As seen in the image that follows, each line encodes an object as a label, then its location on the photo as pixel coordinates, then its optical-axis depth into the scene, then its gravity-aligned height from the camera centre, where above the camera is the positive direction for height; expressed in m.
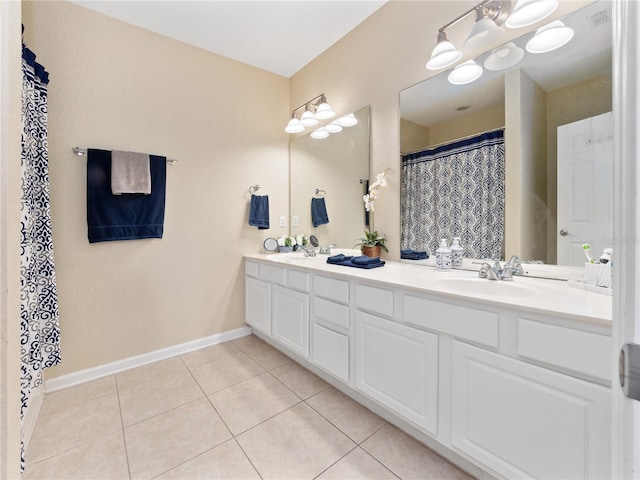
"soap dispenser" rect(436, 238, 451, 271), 1.73 -0.11
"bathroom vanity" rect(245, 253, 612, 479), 0.89 -0.50
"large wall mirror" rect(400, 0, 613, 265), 1.25 +0.52
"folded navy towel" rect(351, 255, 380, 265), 1.82 -0.13
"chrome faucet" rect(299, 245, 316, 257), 2.60 -0.11
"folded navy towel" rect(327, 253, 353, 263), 2.01 -0.13
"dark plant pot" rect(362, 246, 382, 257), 2.06 -0.08
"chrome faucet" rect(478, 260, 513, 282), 1.45 -0.16
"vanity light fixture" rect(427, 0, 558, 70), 1.34 +1.11
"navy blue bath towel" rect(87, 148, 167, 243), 2.02 +0.25
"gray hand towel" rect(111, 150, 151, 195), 2.05 +0.50
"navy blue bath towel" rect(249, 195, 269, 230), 2.75 +0.28
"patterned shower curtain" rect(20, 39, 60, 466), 1.44 -0.02
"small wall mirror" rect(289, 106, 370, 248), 2.35 +0.56
